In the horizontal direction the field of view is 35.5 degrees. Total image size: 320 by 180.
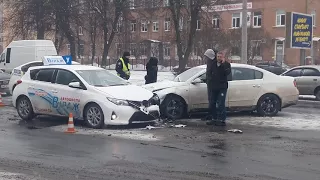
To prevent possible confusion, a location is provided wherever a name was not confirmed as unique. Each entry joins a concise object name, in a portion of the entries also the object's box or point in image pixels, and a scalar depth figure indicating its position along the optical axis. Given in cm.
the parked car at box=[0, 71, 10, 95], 2117
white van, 2559
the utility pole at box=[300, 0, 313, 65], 2777
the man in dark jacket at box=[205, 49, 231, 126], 1172
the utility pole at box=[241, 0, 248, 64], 2212
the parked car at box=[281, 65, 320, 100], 1973
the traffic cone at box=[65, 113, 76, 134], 1095
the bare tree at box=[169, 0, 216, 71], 3531
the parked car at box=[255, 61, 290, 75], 3616
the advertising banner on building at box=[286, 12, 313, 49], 2638
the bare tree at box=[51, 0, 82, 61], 3653
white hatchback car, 1123
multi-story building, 4322
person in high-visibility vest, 1684
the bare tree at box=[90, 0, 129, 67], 3969
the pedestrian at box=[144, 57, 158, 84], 1730
